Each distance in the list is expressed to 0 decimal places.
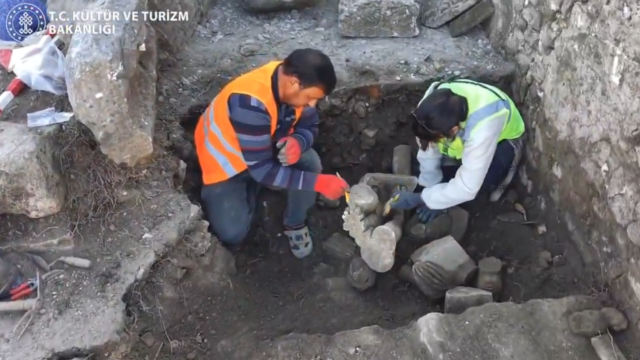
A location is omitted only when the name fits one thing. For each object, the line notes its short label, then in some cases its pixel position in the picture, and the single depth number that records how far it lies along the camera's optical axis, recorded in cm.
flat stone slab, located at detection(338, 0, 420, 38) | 375
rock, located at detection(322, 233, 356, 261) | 341
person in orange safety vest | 266
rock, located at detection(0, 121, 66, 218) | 252
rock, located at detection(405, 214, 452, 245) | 334
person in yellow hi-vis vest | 278
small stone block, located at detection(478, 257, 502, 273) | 303
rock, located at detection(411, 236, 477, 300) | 299
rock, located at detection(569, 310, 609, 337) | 245
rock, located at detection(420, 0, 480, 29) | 379
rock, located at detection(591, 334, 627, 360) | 238
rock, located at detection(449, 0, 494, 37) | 373
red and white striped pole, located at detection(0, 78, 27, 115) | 290
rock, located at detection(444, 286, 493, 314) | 273
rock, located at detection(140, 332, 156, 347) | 255
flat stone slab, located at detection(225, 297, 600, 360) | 241
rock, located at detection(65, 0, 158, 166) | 245
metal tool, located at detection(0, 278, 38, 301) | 254
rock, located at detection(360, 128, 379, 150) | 373
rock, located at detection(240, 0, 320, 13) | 394
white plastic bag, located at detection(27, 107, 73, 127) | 276
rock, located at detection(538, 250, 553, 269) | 308
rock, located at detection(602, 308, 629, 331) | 250
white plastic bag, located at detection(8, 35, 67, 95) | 291
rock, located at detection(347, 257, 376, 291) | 315
